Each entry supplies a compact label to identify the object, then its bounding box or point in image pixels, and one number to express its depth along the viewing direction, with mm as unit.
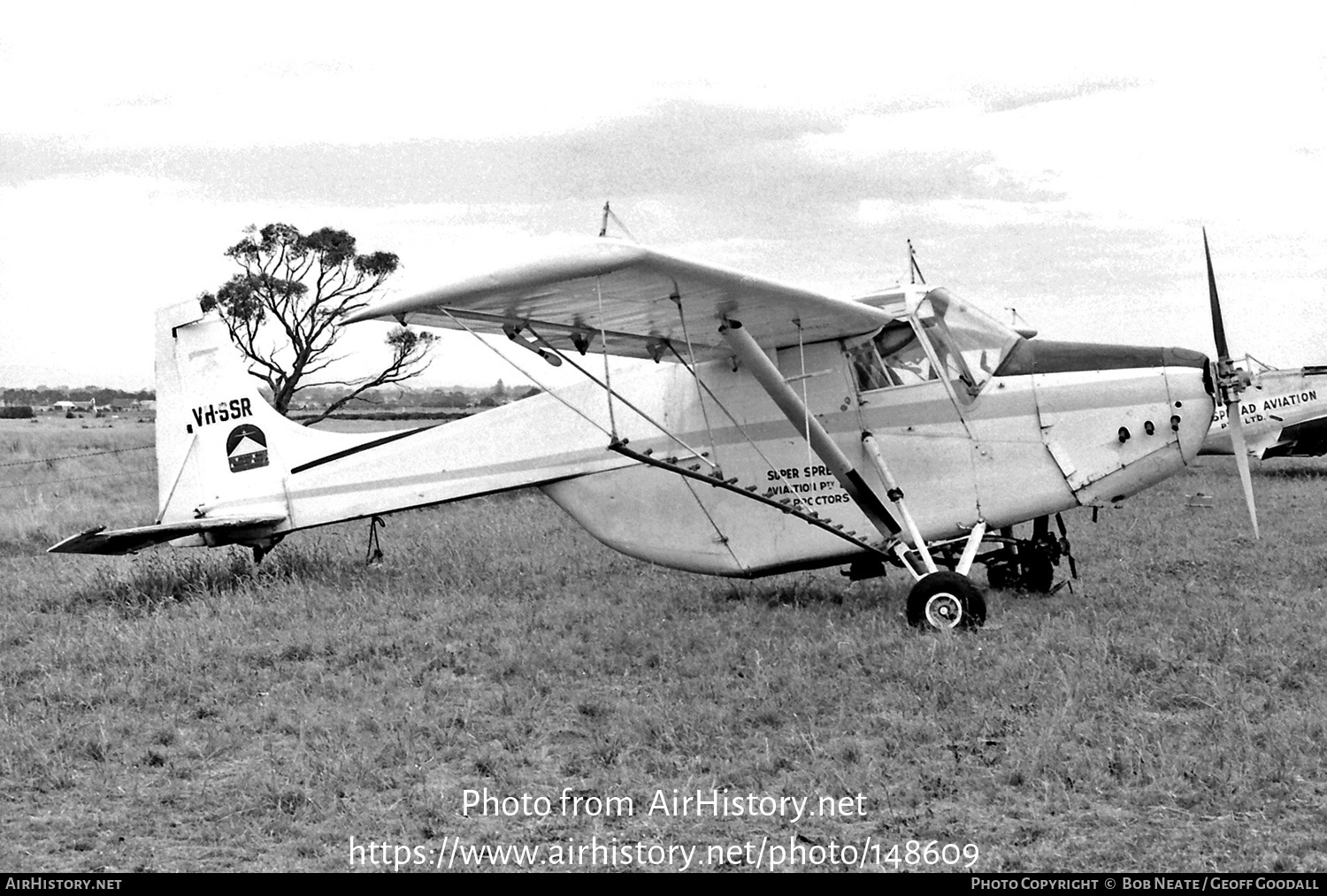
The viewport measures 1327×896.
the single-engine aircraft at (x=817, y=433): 8695
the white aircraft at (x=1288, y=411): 19719
